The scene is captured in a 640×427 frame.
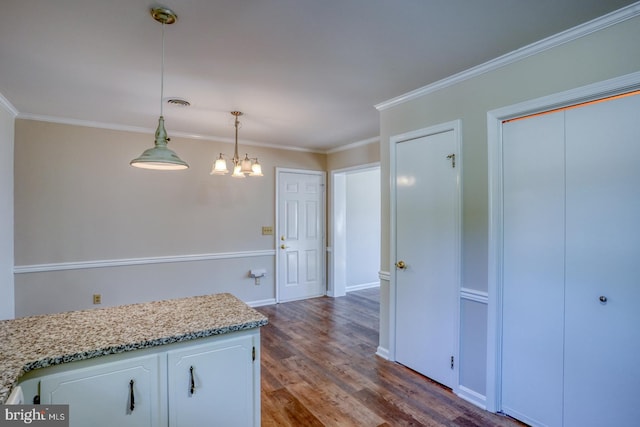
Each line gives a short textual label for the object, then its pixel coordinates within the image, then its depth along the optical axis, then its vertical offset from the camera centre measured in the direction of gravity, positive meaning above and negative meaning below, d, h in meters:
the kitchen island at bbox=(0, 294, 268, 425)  1.31 -0.60
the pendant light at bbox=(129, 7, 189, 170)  1.75 +0.34
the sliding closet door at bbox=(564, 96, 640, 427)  1.81 -0.29
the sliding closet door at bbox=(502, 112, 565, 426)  2.10 -0.37
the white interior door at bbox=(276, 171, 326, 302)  5.28 -0.34
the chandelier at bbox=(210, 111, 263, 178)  3.30 +0.49
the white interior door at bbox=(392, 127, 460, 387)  2.67 -0.34
